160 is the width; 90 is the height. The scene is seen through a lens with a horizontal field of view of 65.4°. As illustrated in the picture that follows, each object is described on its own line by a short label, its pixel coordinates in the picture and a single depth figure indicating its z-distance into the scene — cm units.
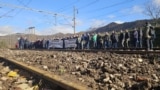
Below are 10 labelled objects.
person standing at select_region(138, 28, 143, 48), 809
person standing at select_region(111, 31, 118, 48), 951
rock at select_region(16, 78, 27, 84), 361
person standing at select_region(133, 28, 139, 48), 839
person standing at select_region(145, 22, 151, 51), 674
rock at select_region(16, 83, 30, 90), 323
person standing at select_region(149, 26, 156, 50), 689
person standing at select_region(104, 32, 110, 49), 989
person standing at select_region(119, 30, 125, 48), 927
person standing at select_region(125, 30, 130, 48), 917
